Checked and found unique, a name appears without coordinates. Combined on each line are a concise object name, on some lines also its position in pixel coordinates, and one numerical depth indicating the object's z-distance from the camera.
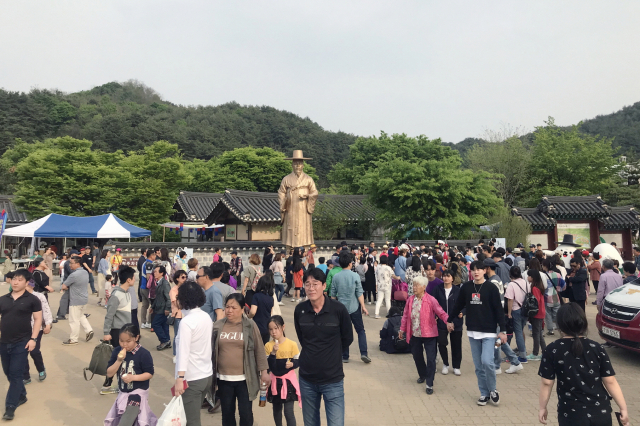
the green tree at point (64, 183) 24.62
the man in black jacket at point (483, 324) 5.77
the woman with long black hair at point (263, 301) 6.01
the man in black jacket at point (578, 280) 9.31
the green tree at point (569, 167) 32.44
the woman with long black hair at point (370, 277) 13.06
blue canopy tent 18.43
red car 7.33
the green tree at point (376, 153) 34.25
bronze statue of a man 15.30
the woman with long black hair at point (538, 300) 7.46
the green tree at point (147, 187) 26.16
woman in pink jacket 6.39
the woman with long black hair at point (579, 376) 3.29
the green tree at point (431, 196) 20.55
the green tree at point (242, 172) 45.69
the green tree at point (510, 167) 34.16
